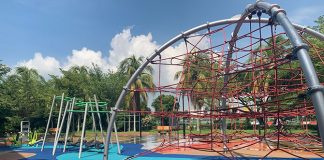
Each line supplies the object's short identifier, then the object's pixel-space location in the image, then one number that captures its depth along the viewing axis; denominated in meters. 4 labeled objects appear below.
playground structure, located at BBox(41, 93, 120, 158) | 16.72
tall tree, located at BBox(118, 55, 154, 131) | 37.38
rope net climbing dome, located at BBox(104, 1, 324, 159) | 4.49
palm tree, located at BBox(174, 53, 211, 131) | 34.87
